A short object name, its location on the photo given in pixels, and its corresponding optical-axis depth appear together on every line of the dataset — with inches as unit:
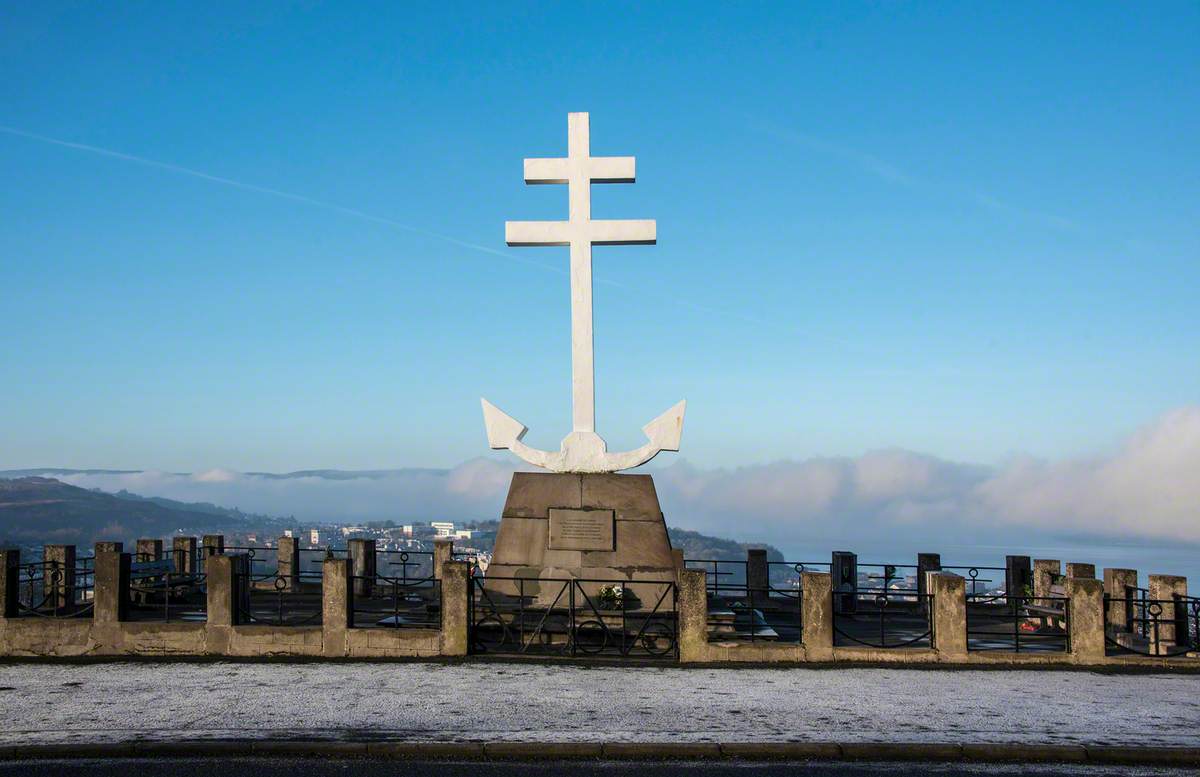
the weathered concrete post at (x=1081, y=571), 793.6
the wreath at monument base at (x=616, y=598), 676.1
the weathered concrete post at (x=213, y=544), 1040.2
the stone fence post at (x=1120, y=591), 775.7
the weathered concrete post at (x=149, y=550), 995.3
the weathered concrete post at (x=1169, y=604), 690.2
